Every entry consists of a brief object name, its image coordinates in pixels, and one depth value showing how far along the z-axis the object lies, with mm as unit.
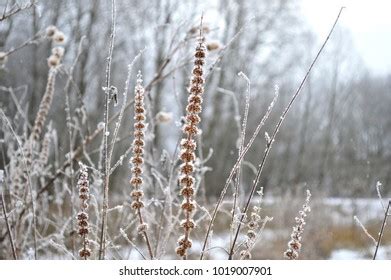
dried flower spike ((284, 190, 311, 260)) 1133
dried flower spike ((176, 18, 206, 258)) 1003
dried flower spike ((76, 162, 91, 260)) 1061
